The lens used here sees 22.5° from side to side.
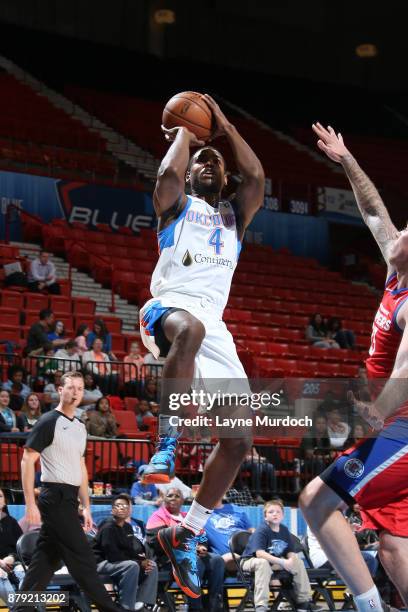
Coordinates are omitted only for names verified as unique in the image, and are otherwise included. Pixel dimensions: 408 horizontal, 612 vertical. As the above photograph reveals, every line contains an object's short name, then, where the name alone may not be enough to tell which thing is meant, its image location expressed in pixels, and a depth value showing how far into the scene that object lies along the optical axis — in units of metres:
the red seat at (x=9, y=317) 16.39
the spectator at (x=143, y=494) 11.41
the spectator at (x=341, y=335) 20.12
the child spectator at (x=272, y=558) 10.27
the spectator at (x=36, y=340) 14.68
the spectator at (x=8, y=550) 9.24
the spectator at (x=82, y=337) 14.86
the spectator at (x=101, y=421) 12.74
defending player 5.30
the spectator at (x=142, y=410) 14.52
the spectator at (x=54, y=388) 13.47
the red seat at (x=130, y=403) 14.81
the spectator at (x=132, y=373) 15.12
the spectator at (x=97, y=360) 14.69
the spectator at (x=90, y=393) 13.75
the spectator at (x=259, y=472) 12.84
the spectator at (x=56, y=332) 15.29
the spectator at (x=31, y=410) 12.33
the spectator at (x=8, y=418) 11.91
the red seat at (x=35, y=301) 17.05
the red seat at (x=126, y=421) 13.94
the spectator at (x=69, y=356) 14.37
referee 8.18
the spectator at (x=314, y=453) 12.88
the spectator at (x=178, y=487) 11.64
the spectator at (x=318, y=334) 19.80
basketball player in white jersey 5.58
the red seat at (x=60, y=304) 17.27
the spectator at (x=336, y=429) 8.79
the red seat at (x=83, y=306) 17.65
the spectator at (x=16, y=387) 12.99
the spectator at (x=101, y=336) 15.60
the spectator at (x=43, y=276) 17.53
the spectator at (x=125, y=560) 9.57
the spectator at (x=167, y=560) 10.06
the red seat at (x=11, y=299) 16.86
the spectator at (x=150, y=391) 14.98
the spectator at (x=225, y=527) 10.93
